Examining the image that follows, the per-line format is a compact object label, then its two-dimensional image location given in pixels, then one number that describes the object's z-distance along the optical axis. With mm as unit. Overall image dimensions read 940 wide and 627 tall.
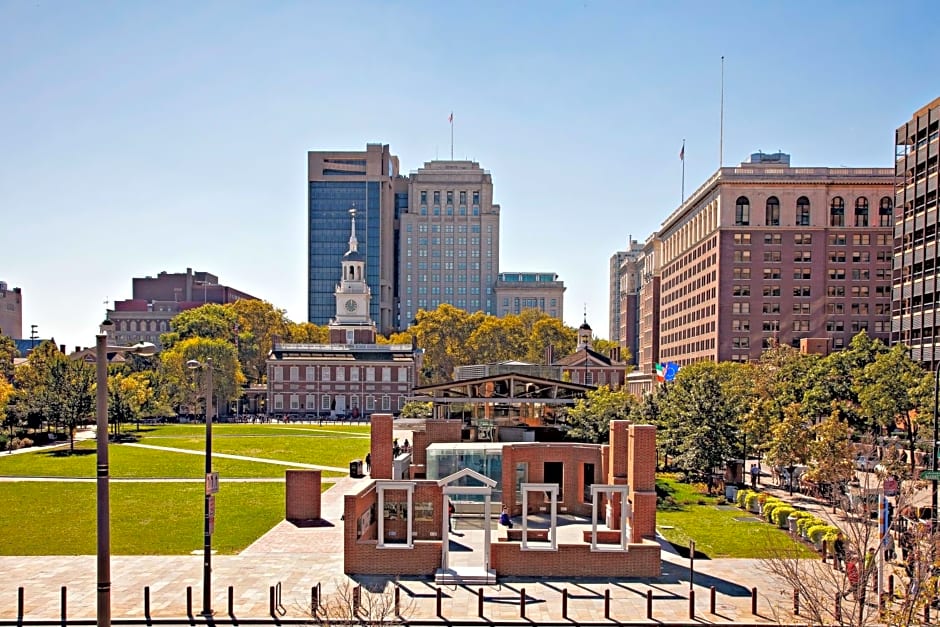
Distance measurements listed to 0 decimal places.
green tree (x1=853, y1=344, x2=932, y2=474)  49625
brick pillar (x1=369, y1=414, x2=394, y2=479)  31781
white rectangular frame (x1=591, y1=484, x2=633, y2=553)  25422
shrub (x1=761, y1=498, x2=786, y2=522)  34638
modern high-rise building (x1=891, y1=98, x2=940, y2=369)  63906
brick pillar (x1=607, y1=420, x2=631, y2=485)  30531
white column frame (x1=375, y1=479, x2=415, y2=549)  25328
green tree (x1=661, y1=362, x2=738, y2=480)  44156
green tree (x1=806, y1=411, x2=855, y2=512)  35312
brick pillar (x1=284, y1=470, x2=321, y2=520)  34031
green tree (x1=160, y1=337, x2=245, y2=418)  90688
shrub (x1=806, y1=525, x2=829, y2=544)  28659
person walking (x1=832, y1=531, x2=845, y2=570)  23191
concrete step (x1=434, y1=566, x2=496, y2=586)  24359
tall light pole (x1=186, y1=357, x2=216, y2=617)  21203
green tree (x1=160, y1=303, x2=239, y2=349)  114375
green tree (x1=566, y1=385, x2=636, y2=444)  43969
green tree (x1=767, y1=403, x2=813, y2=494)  41688
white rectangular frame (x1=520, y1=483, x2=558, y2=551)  25156
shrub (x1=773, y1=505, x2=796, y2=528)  33281
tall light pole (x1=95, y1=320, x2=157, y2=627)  13945
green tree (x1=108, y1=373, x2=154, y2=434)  69062
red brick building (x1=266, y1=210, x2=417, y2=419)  107688
